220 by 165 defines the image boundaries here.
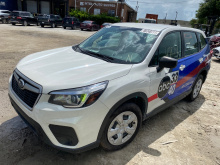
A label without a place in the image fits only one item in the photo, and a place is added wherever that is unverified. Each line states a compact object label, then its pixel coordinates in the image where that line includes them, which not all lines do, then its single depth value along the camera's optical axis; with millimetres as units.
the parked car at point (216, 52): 10297
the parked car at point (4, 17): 23269
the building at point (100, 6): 36375
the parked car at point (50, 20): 23016
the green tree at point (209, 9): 26766
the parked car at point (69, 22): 24188
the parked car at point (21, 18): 21906
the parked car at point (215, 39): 13834
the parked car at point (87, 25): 24608
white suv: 2047
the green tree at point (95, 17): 32406
